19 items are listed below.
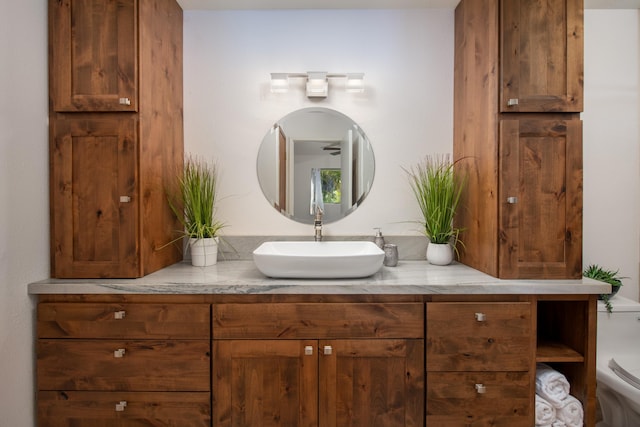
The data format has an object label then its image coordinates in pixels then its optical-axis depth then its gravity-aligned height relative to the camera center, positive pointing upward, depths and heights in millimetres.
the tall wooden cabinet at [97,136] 1552 +299
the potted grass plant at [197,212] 1854 -65
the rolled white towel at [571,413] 1485 -935
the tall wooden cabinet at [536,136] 1545 +298
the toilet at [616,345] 1765 -782
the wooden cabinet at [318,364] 1470 -713
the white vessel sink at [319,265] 1464 -282
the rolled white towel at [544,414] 1481 -936
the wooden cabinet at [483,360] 1471 -694
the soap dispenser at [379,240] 1945 -227
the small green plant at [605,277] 1888 -438
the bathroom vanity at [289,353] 1470 -663
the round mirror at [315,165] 2090 +224
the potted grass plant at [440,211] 1881 -57
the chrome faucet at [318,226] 1991 -148
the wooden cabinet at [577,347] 1505 -697
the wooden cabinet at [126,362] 1471 -705
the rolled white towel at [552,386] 1501 -837
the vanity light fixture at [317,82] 2018 +723
